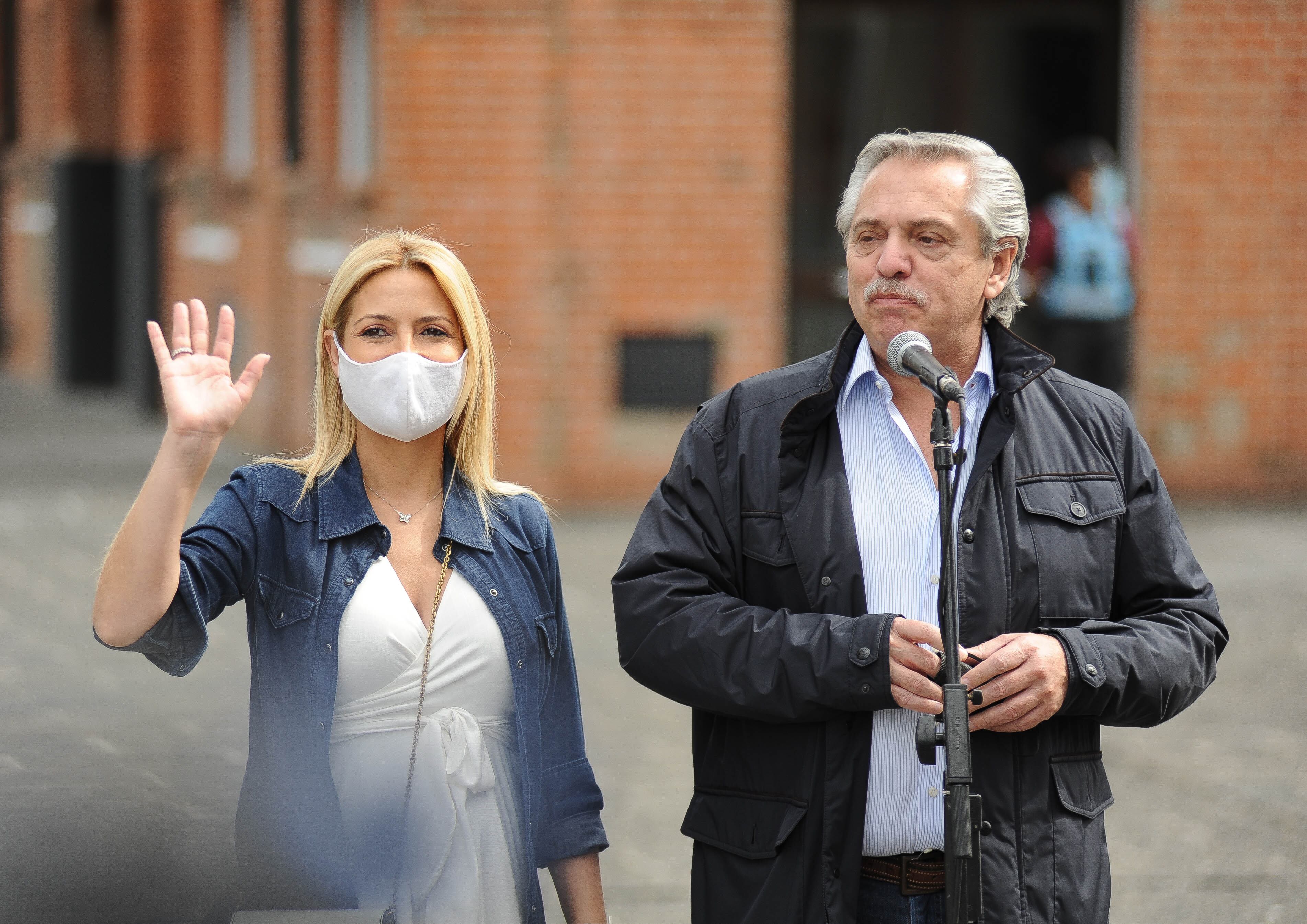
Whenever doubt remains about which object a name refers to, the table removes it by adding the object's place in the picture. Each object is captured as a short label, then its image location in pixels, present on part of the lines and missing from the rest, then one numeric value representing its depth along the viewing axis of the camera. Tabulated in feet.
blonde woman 19.06
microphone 18.21
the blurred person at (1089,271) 76.07
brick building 74.13
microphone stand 17.70
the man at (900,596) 19.80
